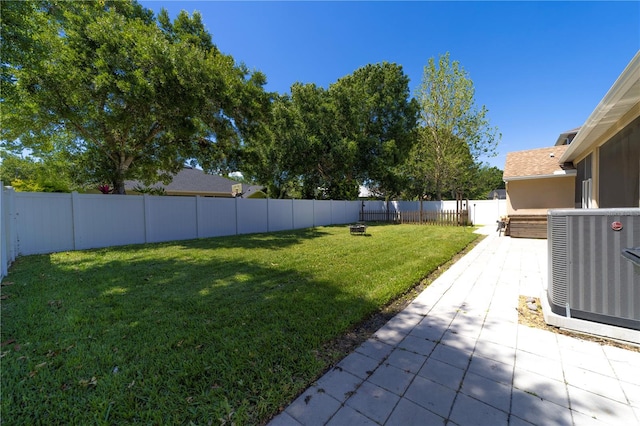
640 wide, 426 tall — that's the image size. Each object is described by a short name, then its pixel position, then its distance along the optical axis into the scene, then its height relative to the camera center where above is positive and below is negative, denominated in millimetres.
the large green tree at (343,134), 17969 +5584
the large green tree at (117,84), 6855 +3708
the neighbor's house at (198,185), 18078 +2022
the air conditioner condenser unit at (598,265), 2439 -629
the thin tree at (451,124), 17141 +5993
